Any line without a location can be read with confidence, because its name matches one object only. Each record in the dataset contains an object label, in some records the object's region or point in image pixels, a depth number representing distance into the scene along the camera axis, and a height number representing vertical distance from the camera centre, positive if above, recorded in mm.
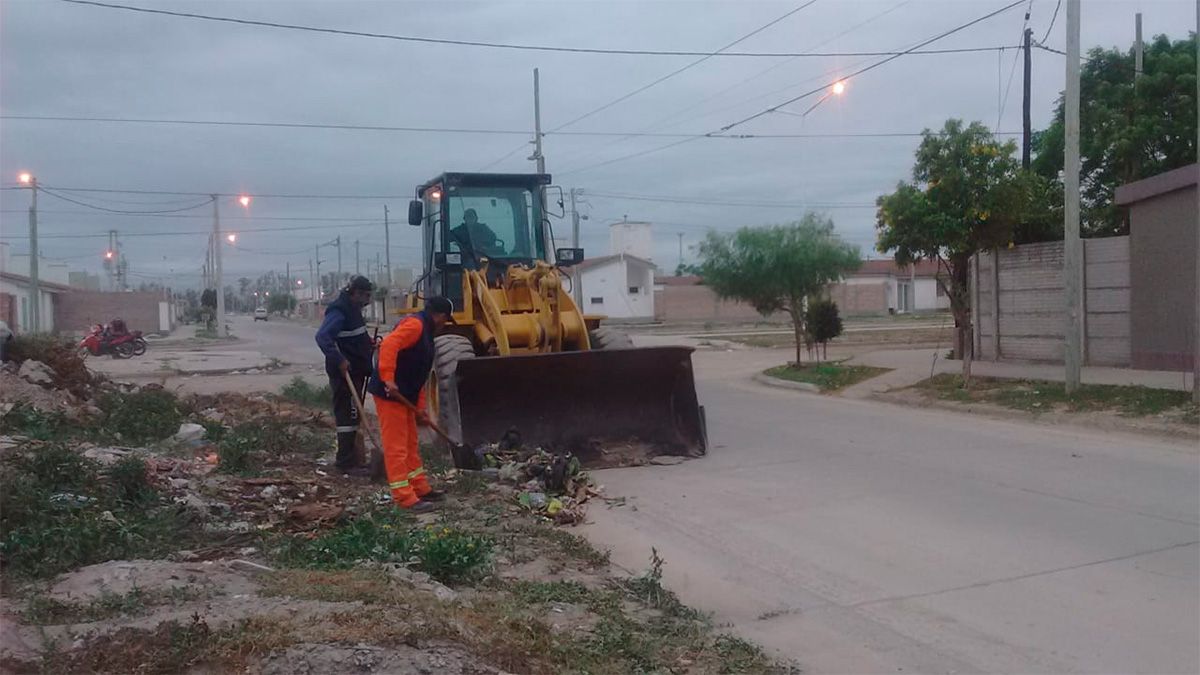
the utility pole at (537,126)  35469 +5948
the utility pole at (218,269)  52719 +2209
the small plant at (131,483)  7250 -1170
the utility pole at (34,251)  34156 +2094
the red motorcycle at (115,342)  36438 -988
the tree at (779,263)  23000 +732
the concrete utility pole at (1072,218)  15055 +1037
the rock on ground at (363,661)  4059 -1375
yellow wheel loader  10852 -538
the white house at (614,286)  72375 +1025
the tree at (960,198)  16750 +1519
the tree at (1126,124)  22438 +3552
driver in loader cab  13031 +808
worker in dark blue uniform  9914 -396
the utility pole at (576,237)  35972 +2410
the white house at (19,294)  41938 +1017
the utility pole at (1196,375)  13500 -1125
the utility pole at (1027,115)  25516 +4300
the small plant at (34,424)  9742 -1058
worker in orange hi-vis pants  8430 -721
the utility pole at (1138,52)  22953 +5183
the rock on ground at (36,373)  14008 -773
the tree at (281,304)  125812 +680
